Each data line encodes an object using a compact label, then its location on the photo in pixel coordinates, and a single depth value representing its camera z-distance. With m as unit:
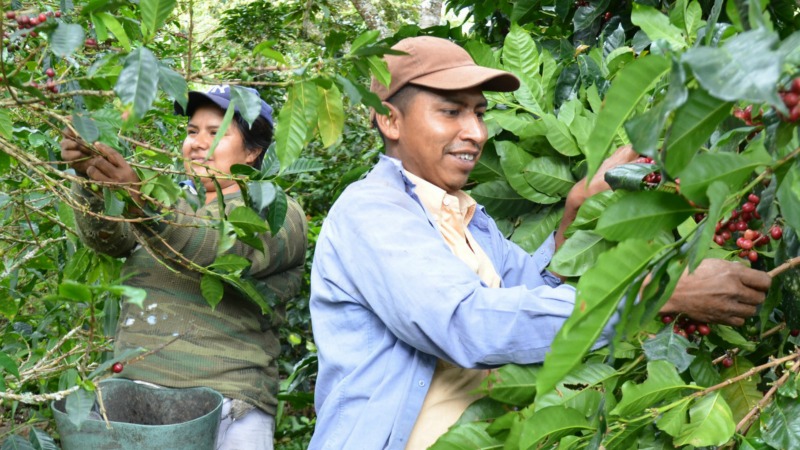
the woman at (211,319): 2.60
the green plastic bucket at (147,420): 2.28
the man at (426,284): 1.72
